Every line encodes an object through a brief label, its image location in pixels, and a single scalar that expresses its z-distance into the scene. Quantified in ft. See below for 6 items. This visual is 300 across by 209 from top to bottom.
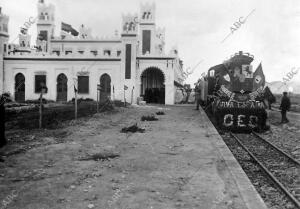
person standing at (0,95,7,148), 26.70
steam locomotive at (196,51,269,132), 49.37
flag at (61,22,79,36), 161.58
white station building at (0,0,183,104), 115.65
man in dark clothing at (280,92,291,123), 60.80
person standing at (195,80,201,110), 94.07
